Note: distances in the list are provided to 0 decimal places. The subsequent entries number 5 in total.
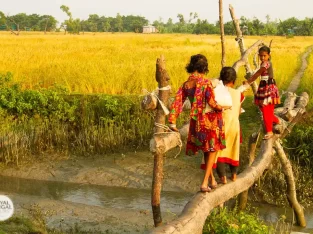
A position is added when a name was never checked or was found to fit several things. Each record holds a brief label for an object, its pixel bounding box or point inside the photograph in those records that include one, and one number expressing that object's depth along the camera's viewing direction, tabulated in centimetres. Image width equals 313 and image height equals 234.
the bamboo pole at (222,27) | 715
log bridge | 387
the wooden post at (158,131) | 420
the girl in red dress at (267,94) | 557
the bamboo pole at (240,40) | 657
